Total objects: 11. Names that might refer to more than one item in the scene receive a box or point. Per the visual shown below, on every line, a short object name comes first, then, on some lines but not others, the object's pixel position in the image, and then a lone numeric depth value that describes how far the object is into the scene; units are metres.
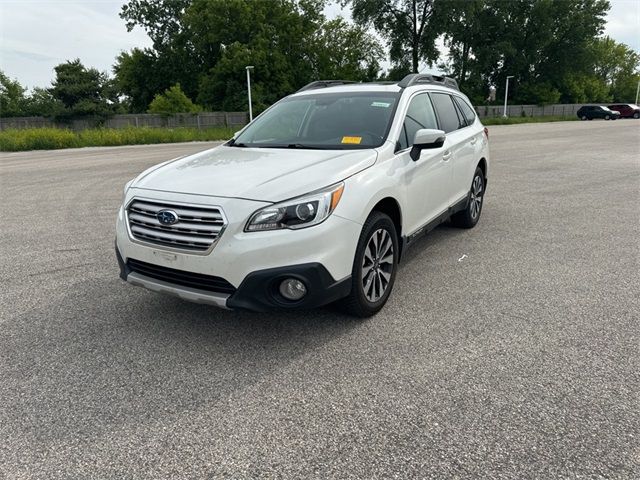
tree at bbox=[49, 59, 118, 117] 43.75
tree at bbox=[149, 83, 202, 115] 42.94
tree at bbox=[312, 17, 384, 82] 56.06
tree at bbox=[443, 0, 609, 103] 61.78
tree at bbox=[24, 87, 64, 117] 44.16
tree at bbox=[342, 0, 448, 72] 57.06
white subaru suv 2.96
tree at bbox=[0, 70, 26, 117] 62.84
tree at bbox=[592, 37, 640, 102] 86.56
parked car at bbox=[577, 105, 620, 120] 50.09
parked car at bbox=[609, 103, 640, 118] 52.66
